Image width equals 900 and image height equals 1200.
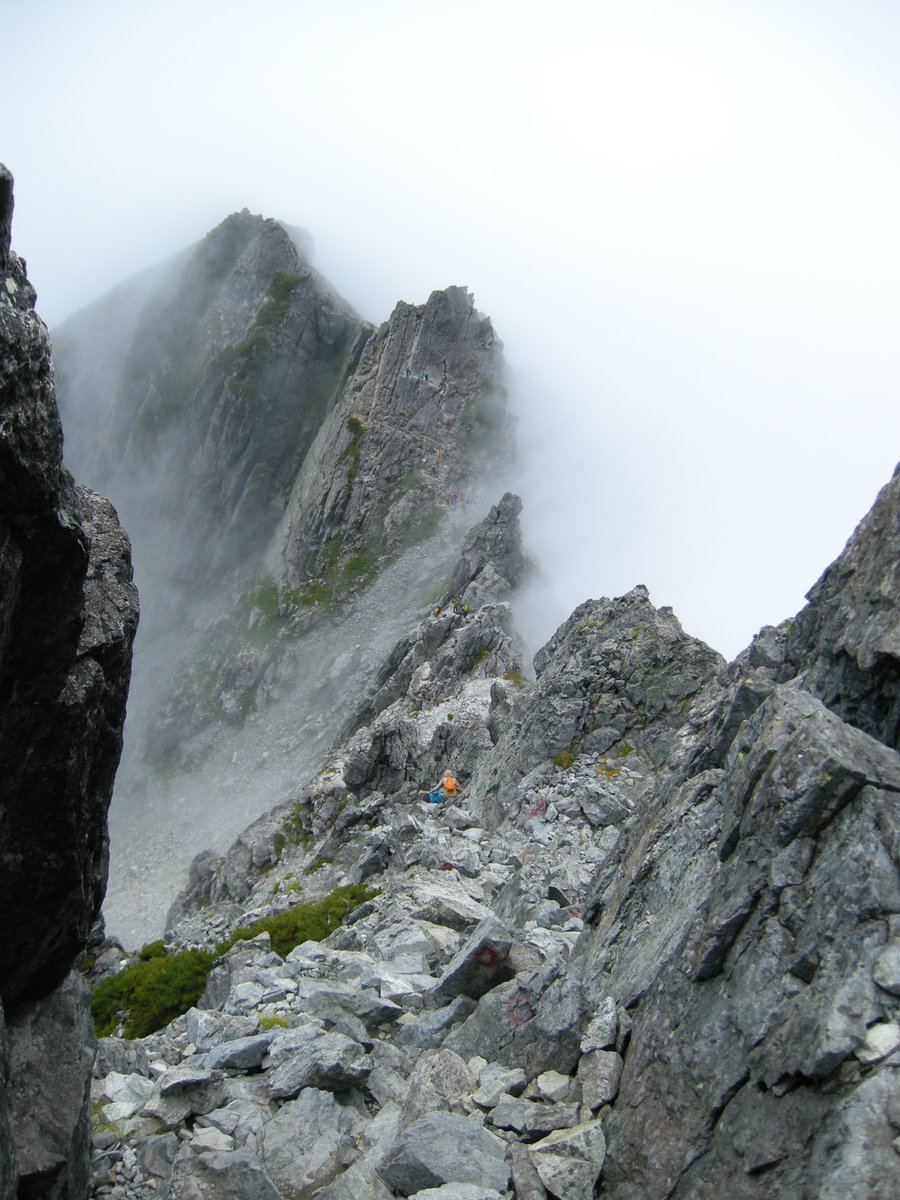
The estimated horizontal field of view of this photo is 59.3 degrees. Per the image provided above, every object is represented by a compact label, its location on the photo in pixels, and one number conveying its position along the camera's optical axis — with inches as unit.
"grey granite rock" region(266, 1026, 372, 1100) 478.9
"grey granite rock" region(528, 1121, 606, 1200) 352.5
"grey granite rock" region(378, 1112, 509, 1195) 369.4
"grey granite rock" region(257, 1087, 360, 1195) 412.8
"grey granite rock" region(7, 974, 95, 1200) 358.0
